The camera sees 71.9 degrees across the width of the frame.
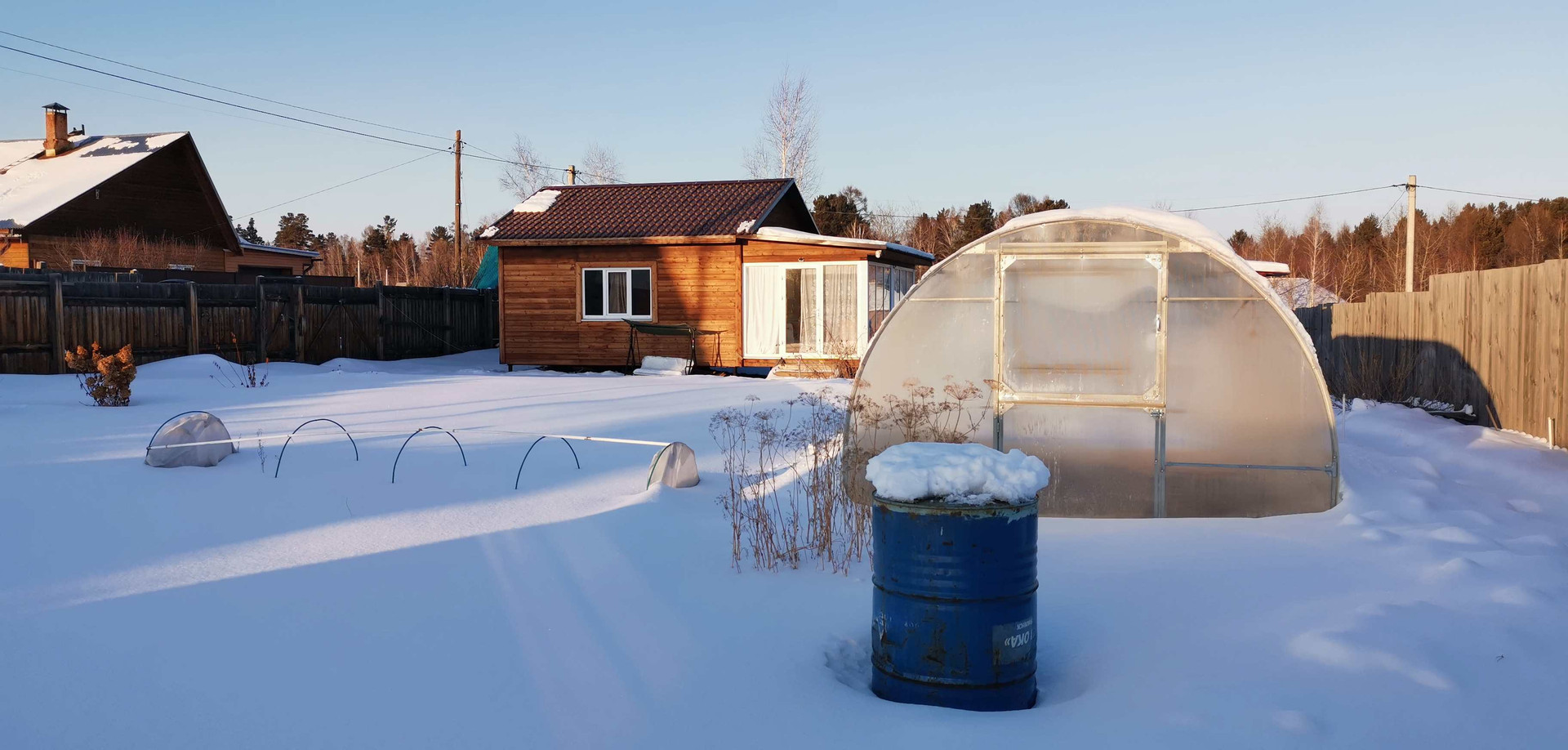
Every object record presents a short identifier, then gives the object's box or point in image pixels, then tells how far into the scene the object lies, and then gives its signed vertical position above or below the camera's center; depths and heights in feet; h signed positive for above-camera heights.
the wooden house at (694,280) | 63.77 +3.40
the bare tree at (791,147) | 114.83 +20.10
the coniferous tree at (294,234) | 228.63 +22.10
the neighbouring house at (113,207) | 86.28 +11.36
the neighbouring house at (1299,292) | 88.40 +3.65
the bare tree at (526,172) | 149.38 +22.90
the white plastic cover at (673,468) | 26.68 -3.28
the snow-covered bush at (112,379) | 43.91 -1.64
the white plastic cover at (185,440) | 29.27 -2.83
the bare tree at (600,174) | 148.25 +22.25
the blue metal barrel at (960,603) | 13.44 -3.38
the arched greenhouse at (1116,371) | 24.09 -0.87
